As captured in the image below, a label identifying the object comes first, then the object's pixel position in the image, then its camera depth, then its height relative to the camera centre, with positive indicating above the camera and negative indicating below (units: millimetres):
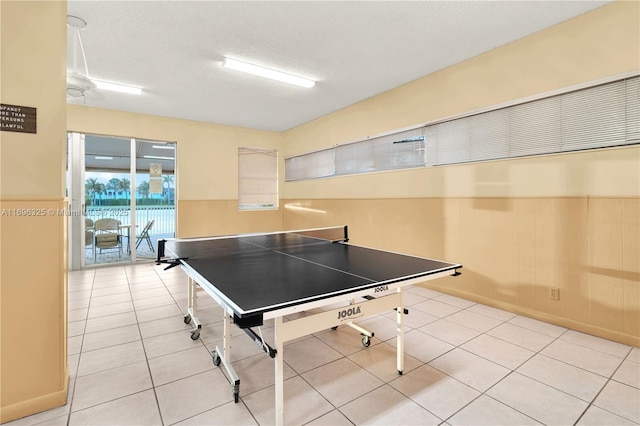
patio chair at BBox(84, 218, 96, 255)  5766 -477
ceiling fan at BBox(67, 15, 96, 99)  2868 +1273
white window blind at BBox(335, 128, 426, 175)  4555 +978
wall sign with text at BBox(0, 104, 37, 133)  1750 +544
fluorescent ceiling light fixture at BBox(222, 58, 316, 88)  3866 +1913
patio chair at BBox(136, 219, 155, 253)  6574 -539
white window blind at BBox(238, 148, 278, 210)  7523 +802
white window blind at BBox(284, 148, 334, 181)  6438 +1038
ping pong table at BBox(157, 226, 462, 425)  1514 -442
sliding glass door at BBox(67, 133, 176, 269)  5633 +317
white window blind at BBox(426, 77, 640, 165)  2729 +917
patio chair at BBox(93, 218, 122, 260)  5880 -504
